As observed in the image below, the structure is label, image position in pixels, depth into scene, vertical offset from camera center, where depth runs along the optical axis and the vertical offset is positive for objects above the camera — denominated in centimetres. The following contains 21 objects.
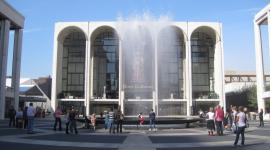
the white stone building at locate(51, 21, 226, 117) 5450 +725
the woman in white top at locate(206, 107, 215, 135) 1644 -108
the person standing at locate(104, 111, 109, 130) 2047 -127
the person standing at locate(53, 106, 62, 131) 1868 -73
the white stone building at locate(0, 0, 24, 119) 4282 +935
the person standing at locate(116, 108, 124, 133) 1831 -95
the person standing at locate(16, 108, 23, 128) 2023 -110
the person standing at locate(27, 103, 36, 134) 1631 -66
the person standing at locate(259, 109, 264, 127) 2484 -140
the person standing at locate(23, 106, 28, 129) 1937 -123
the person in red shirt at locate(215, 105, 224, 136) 1611 -83
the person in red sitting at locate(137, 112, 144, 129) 2111 -137
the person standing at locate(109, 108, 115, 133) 1828 -104
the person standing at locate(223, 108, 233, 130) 1984 -117
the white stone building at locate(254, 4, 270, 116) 4969 +858
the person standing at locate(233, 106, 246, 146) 1162 -80
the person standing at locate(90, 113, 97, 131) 2049 -126
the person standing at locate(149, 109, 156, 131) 2013 -125
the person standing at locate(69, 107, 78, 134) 1709 -88
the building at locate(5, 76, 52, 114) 4861 +251
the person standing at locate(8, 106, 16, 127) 2200 -83
